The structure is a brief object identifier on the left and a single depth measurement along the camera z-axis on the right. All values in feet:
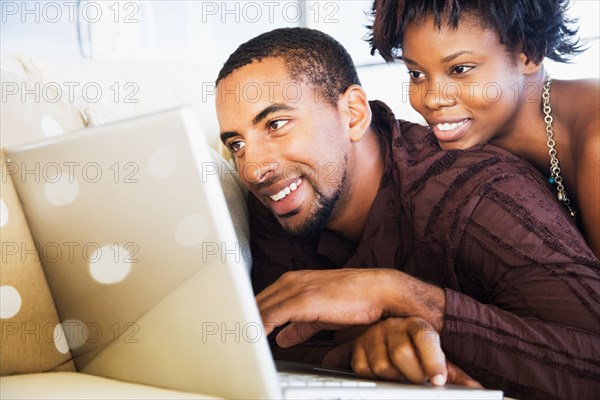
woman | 4.14
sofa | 2.24
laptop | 1.77
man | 2.95
